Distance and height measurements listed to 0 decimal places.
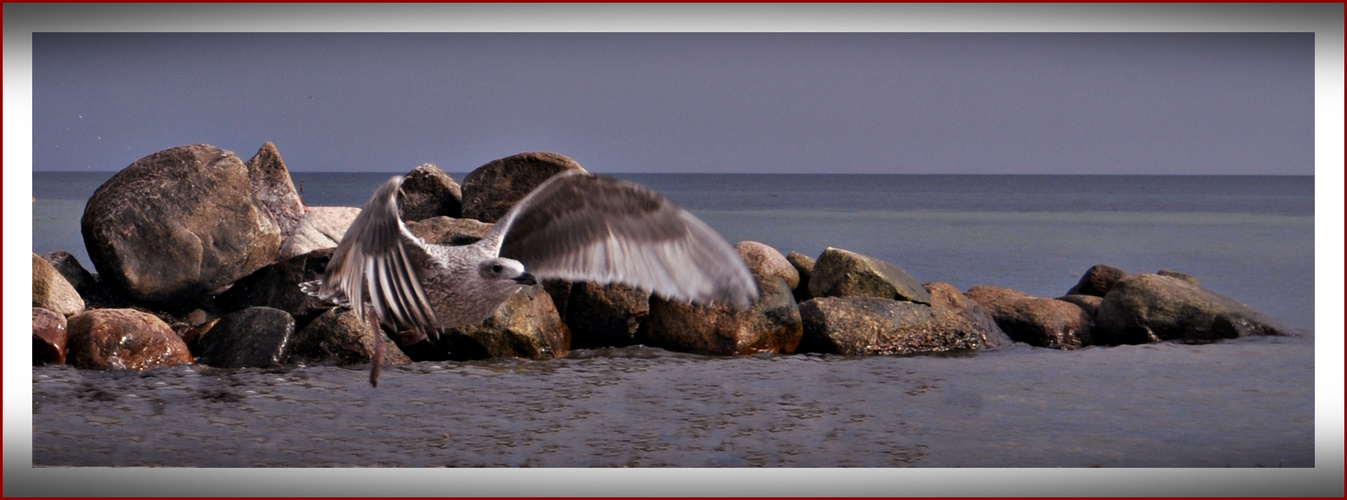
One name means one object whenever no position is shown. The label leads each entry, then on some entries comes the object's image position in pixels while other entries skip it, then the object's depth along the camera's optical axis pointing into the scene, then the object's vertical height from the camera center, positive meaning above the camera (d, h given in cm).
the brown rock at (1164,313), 1277 -33
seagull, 730 -1
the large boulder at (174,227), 1242 +14
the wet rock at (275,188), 1416 +40
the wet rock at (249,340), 1224 -48
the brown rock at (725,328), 1344 -43
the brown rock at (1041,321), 1442 -42
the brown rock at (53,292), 1195 -22
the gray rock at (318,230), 1370 +14
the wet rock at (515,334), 1275 -45
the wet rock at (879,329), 1362 -45
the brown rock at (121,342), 1163 -47
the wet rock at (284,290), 1300 -21
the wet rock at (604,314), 1364 -36
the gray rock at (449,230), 1187 +12
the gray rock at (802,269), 1524 -10
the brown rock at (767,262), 1484 -5
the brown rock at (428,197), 1383 +34
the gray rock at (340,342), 1239 -49
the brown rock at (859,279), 1452 -15
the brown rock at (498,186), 1330 +39
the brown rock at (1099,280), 1569 -16
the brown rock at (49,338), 1120 -43
